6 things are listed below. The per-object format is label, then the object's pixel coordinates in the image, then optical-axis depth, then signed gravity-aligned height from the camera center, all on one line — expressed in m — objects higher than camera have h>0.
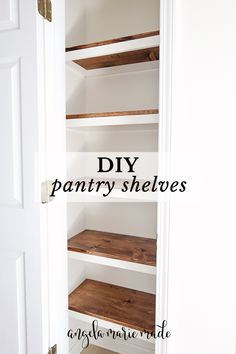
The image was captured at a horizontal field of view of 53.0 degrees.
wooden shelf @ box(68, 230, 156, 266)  1.19 -0.49
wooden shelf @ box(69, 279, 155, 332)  1.21 -0.83
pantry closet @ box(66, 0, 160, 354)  1.24 +0.07
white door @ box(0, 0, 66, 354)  1.03 -0.14
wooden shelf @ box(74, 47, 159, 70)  1.19 +0.55
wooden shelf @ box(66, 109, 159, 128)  1.06 +0.20
